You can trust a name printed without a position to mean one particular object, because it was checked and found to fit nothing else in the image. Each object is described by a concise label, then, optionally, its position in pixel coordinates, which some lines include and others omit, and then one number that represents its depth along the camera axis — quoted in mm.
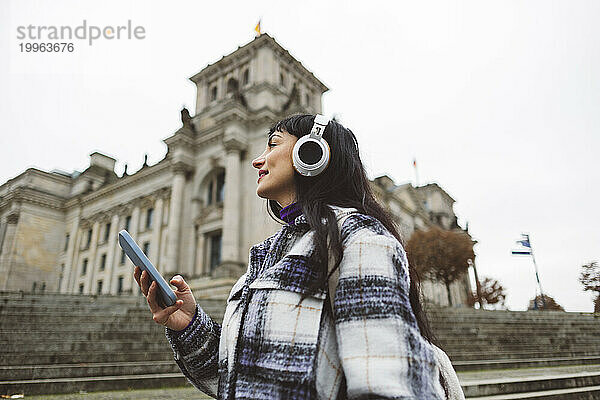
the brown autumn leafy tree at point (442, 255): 38750
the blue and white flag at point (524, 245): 30516
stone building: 28000
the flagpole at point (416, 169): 62453
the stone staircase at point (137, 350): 5898
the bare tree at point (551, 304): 55844
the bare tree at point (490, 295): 54094
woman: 1185
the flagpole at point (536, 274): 30297
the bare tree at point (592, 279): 34250
